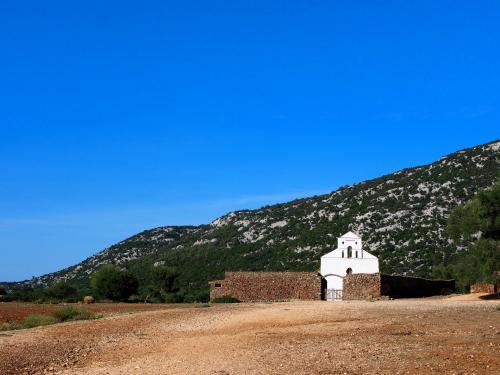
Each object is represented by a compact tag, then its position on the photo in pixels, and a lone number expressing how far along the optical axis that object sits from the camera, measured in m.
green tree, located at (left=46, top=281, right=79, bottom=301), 54.74
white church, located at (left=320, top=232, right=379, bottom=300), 55.72
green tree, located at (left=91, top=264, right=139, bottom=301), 52.56
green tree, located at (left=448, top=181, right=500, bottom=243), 34.69
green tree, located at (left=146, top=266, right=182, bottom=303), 57.28
